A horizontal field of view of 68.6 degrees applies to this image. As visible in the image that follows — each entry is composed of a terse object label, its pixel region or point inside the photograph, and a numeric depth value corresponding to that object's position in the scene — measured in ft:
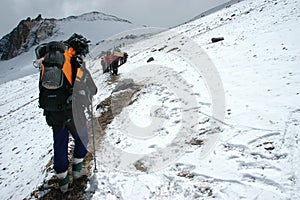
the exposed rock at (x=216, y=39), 49.80
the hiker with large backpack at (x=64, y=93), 12.00
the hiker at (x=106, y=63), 57.23
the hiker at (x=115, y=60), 52.21
